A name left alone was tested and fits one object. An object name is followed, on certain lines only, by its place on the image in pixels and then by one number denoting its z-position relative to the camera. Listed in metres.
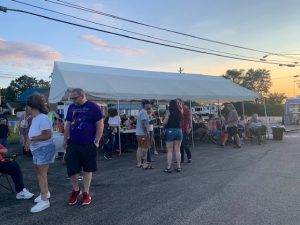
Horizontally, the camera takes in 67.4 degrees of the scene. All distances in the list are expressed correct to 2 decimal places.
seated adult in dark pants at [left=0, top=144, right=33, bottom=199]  3.95
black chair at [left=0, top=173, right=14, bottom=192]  4.25
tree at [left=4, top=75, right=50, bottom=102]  64.52
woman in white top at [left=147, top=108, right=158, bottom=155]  7.70
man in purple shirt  3.52
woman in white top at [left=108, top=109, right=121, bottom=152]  7.73
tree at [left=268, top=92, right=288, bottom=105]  46.66
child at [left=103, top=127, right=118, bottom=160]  7.49
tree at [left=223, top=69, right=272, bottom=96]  55.69
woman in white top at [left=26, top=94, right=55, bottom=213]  3.47
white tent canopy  8.04
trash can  11.10
